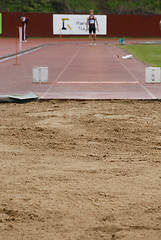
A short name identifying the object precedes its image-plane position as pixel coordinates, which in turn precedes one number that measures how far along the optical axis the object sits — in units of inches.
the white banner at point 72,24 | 1803.6
